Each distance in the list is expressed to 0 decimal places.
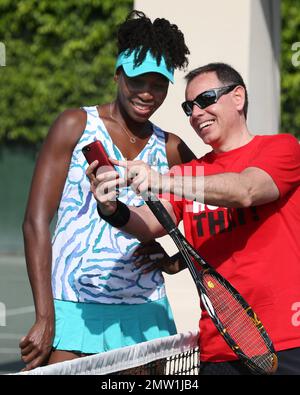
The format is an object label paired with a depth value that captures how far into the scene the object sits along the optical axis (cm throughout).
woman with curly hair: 706
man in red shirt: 625
